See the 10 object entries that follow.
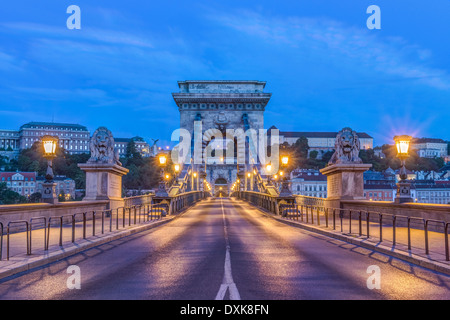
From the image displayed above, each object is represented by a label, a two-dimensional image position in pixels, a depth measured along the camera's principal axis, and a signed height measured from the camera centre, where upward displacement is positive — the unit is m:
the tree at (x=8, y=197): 86.22 -1.96
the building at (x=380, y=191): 108.94 -1.16
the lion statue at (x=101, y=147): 23.95 +2.03
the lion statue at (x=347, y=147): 23.08 +1.97
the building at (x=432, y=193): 114.19 -1.73
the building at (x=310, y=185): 127.14 +0.31
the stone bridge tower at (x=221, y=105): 87.69 +15.57
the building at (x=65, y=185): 105.11 +0.32
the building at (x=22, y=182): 115.06 +1.11
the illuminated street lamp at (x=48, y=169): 17.80 +0.66
